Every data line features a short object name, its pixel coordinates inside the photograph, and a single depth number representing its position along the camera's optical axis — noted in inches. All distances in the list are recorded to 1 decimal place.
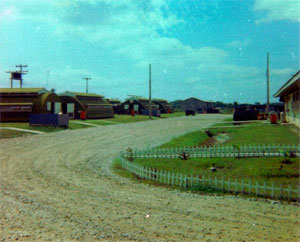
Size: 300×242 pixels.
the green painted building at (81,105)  1834.4
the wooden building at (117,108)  3171.8
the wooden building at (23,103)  1482.5
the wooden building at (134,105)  3080.7
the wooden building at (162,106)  3698.3
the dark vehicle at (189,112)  3065.9
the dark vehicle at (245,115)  1643.7
